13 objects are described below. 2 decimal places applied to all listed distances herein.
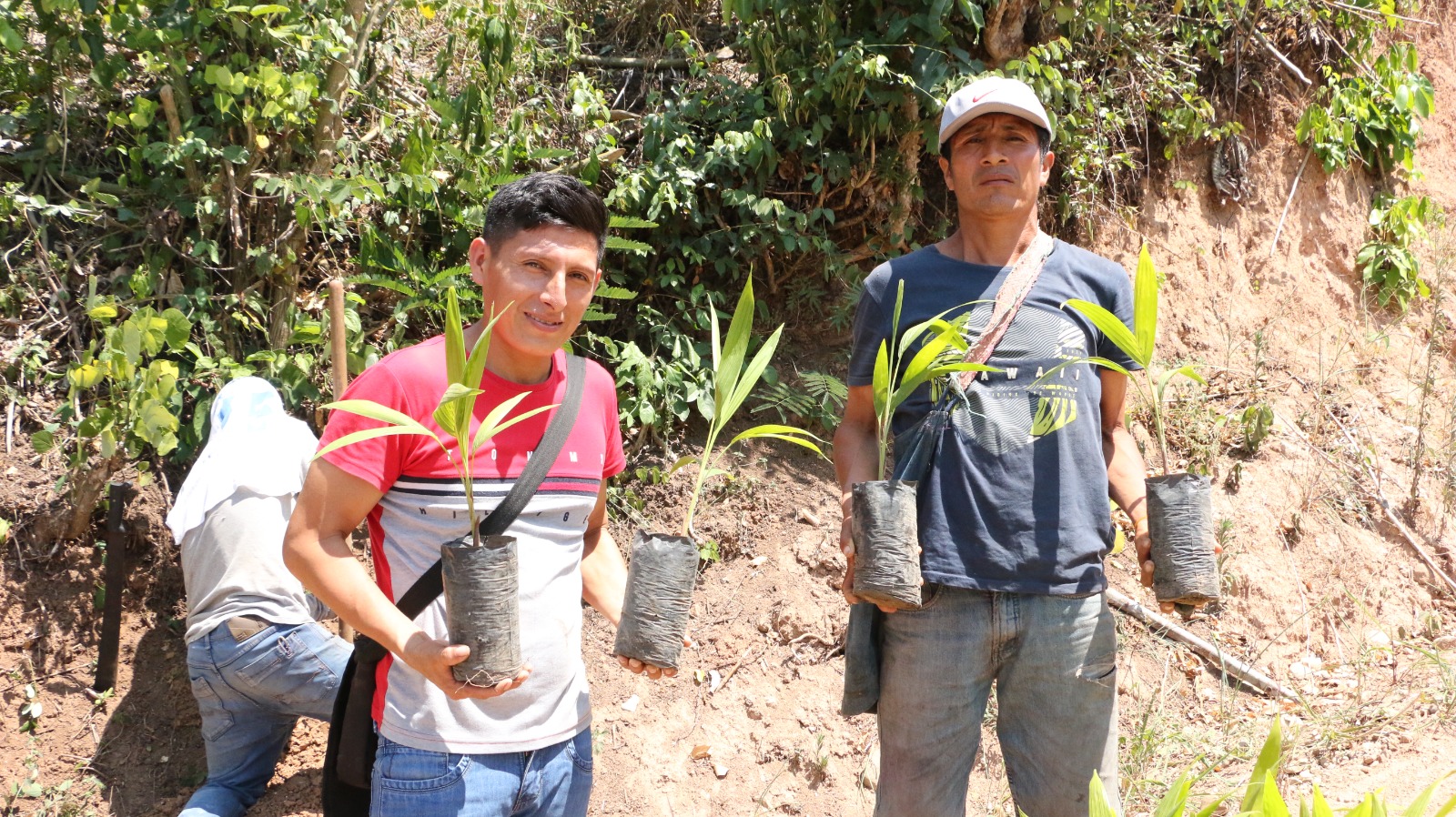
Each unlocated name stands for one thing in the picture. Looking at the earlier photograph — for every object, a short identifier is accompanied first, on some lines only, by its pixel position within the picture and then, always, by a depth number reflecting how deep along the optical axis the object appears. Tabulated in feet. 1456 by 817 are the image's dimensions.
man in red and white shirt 5.61
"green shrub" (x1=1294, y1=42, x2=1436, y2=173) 19.38
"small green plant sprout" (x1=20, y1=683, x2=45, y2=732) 11.22
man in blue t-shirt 6.92
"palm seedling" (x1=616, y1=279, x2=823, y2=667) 6.07
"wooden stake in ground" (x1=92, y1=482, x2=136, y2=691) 11.37
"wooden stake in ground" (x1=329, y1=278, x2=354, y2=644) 11.12
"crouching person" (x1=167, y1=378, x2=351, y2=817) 10.05
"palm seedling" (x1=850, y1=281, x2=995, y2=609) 6.42
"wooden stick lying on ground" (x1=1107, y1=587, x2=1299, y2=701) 13.20
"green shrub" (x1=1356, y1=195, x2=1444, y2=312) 19.51
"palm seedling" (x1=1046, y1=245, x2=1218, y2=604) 6.69
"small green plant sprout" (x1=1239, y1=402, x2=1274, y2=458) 15.90
